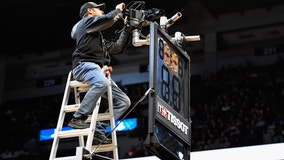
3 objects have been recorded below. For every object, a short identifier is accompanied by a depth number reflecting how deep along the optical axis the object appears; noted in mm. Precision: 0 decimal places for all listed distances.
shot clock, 6102
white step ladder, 6726
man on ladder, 7112
